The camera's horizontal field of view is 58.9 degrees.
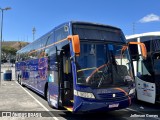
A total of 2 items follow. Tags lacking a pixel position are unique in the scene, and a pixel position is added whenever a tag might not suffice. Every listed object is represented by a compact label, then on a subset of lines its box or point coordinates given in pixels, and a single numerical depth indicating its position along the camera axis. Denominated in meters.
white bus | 6.00
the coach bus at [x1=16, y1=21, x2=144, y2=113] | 4.26
